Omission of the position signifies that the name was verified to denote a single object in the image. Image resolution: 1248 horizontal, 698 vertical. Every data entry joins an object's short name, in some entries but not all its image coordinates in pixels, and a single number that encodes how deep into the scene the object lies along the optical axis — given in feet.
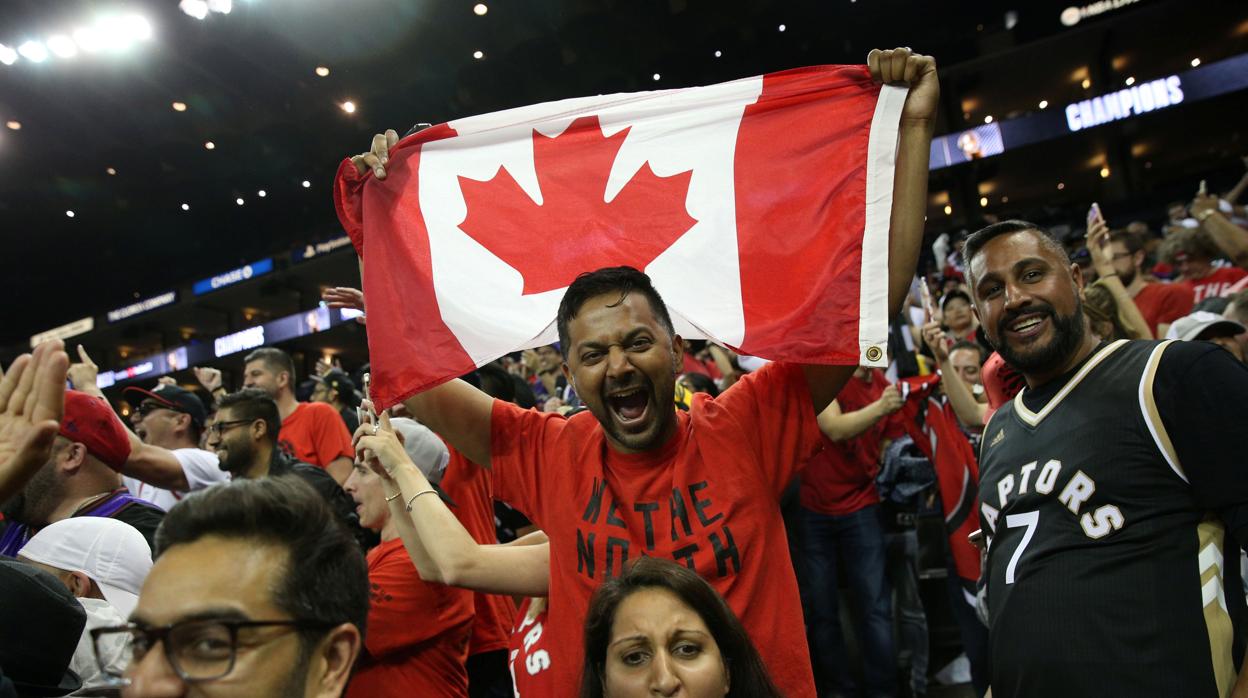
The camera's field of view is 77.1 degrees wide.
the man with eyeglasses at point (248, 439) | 11.99
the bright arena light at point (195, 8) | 38.19
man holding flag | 5.53
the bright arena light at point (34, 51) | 39.52
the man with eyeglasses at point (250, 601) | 3.64
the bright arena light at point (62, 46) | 39.27
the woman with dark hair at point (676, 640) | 5.08
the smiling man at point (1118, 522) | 4.87
